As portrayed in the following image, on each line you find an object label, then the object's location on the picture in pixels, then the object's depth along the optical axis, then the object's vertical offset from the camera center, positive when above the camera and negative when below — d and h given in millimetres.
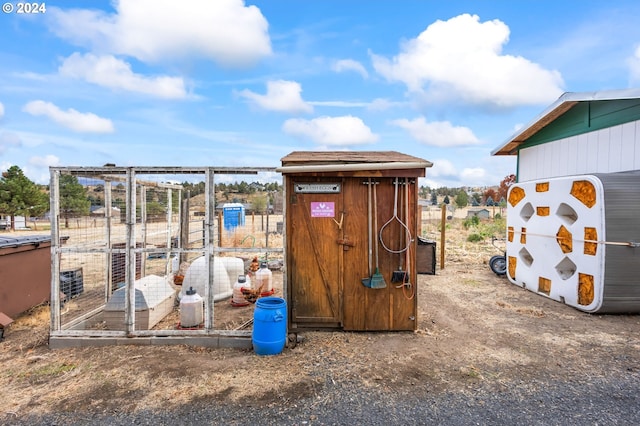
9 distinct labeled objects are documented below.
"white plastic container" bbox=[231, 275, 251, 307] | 6105 -1460
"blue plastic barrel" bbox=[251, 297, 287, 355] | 4230 -1432
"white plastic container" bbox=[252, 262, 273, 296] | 6273 -1285
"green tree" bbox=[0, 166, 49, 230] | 23078 +806
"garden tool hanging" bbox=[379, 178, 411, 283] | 4914 -321
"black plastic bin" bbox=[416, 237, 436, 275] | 9211 -1236
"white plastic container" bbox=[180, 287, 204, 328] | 4973 -1428
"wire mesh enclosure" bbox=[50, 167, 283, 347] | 4551 -909
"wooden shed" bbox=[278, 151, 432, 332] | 4938 -510
